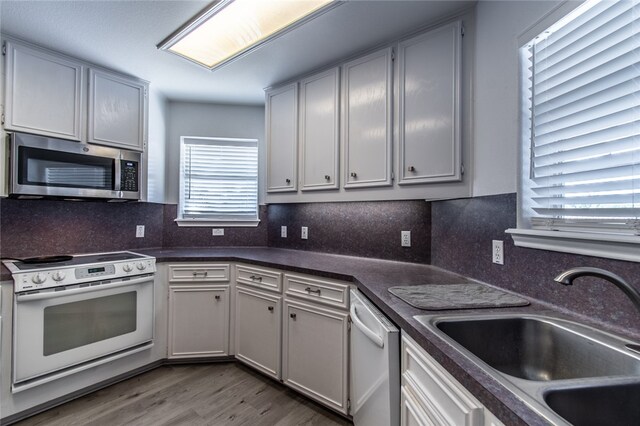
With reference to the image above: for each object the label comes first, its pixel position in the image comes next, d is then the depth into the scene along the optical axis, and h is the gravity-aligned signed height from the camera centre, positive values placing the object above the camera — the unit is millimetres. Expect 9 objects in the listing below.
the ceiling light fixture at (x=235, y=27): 1572 +1098
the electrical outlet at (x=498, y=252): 1402 -171
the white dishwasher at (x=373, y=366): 1128 -640
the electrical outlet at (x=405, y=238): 2139 -164
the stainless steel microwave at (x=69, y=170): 1905 +307
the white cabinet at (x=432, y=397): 693 -499
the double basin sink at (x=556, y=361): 638 -390
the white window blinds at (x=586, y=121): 888 +331
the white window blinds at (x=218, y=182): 3012 +327
